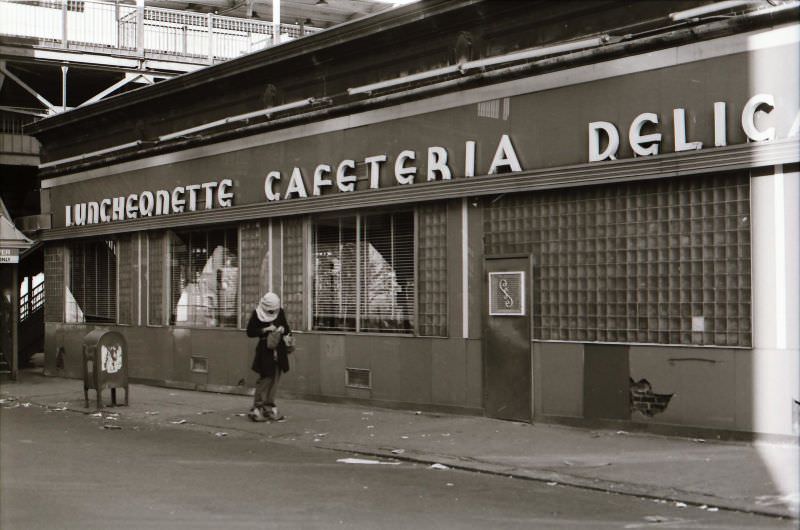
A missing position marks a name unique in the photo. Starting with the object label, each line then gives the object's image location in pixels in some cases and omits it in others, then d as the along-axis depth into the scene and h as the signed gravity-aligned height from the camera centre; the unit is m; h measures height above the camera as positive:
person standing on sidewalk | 12.90 -0.74
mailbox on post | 14.86 -0.97
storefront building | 10.10 +1.03
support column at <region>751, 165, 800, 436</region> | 9.75 -0.11
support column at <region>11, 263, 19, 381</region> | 19.66 -0.47
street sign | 19.27 +0.82
